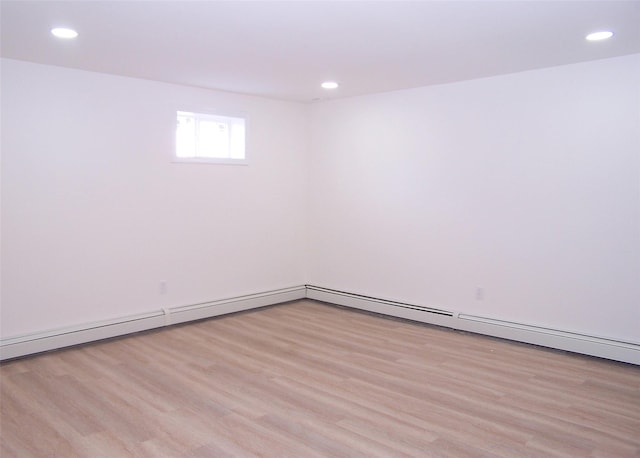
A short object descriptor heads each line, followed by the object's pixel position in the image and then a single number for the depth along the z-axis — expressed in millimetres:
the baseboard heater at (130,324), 4082
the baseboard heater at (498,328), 4031
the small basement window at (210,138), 5223
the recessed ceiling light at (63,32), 3246
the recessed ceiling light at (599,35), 3301
